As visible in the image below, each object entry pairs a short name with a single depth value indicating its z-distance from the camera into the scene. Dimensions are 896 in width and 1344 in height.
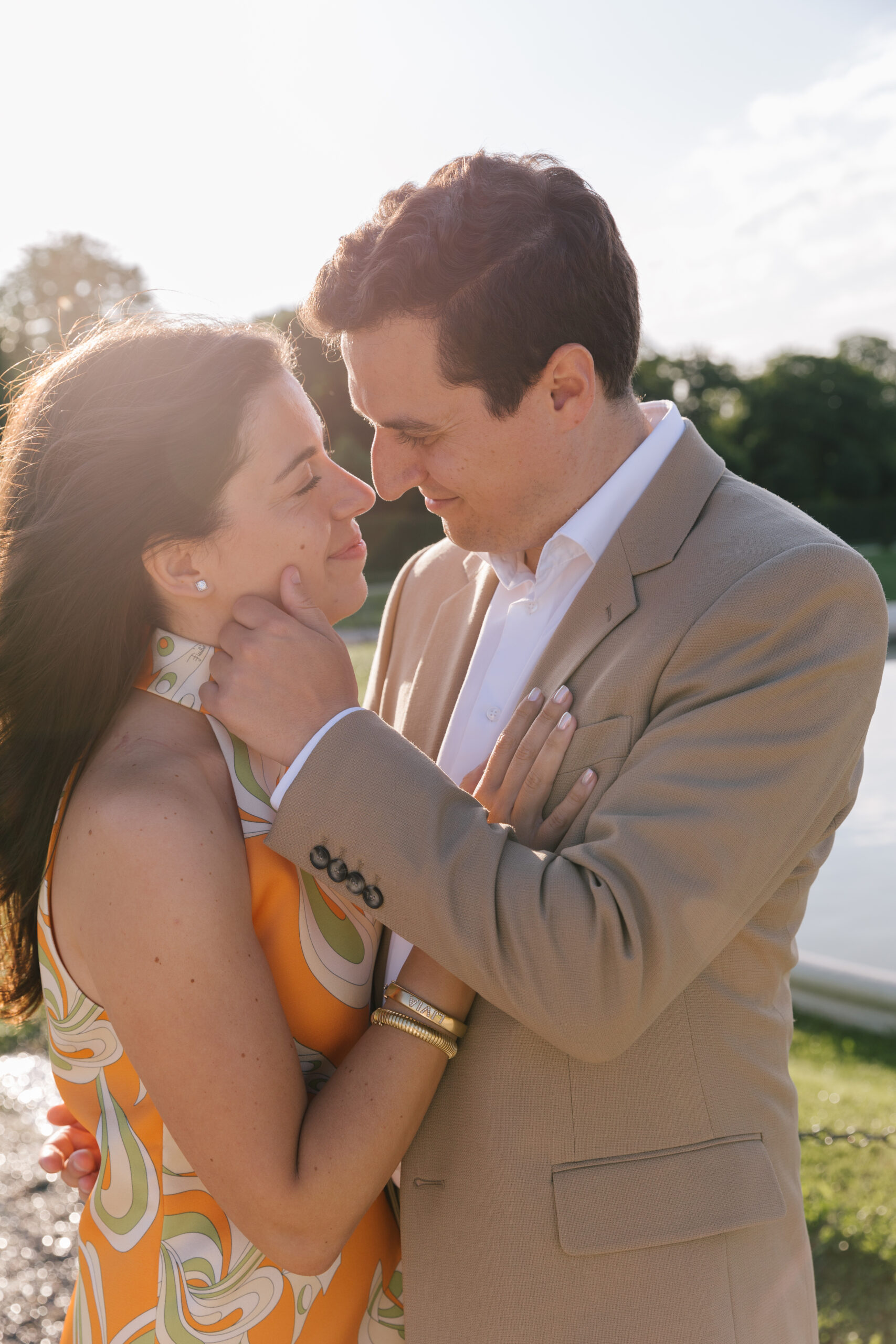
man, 1.76
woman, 1.79
